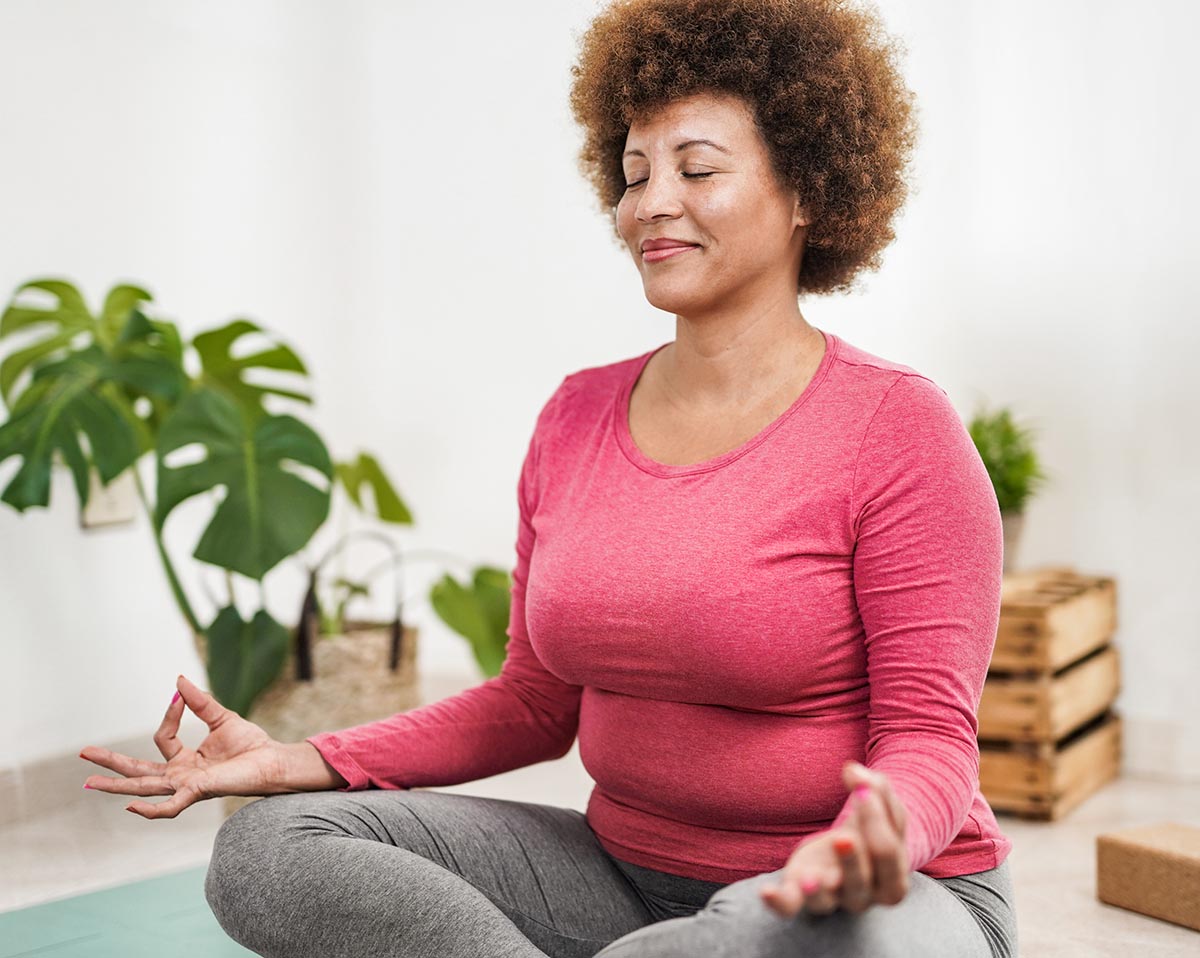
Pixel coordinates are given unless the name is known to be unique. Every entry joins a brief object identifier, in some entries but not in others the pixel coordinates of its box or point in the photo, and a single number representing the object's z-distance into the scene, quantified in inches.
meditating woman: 44.9
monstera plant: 81.7
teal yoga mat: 68.7
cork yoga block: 72.1
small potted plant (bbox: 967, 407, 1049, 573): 100.7
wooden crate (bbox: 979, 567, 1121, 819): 92.7
